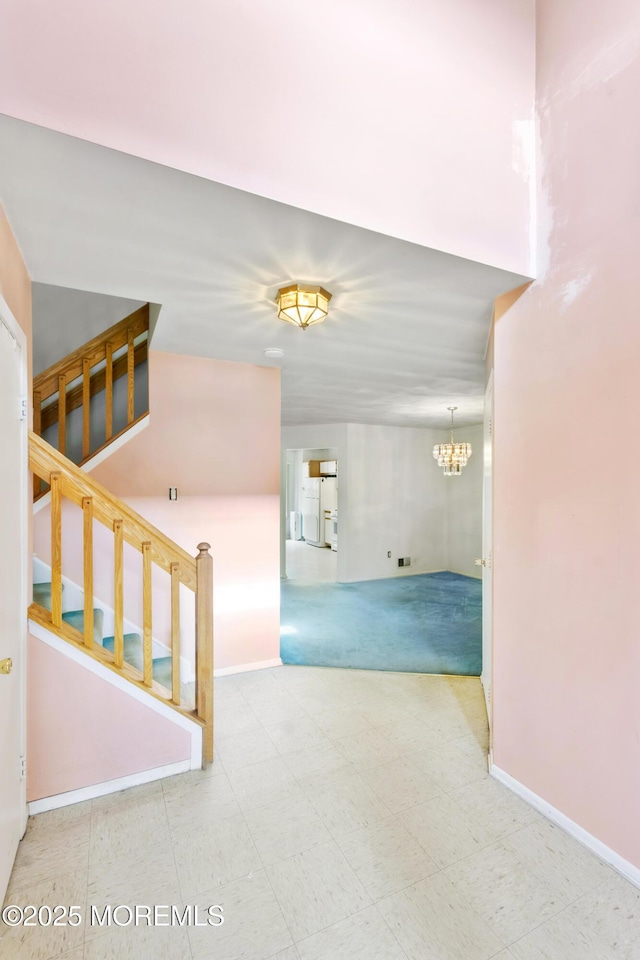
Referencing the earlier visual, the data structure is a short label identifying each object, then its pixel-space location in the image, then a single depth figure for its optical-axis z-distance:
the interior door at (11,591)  1.57
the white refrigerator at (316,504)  10.18
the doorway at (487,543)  2.82
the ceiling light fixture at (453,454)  6.10
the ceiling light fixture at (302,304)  2.12
